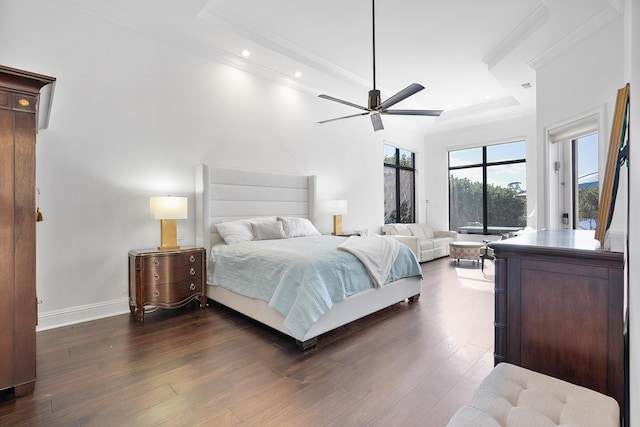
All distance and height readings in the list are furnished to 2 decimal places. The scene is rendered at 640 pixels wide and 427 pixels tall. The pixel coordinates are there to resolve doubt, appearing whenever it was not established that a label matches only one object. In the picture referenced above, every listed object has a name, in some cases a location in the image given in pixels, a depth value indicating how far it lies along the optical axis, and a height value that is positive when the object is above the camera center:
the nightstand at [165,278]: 3.08 -0.69
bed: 2.68 -0.06
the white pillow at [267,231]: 3.94 -0.23
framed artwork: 1.43 +0.26
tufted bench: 1.03 -0.70
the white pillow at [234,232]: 3.74 -0.23
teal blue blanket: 2.45 -0.58
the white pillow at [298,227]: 4.25 -0.21
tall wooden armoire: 1.76 -0.08
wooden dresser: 1.35 -0.48
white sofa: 5.96 -0.56
